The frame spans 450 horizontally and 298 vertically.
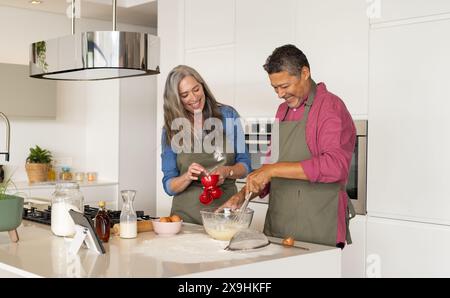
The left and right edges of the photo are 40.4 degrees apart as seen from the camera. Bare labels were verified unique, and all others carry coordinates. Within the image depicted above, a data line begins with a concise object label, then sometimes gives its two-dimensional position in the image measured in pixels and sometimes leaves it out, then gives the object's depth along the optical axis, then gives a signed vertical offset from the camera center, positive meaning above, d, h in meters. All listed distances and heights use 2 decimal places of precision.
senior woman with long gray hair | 3.27 -0.03
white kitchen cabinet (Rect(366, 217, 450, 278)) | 3.43 -0.64
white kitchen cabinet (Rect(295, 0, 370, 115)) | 3.79 +0.61
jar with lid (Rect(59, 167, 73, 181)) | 6.00 -0.37
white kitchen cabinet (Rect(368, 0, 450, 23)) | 3.42 +0.76
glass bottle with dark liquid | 2.51 -0.36
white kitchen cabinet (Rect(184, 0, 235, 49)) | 4.75 +0.93
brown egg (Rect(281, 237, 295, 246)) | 2.42 -0.41
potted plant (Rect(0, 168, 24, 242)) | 2.49 -0.32
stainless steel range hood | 2.59 +0.37
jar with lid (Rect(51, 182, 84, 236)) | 2.63 -0.30
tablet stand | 2.26 -0.38
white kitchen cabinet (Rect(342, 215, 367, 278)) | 3.78 -0.70
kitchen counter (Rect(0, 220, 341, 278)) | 2.00 -0.43
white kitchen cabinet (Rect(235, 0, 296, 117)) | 4.30 +0.69
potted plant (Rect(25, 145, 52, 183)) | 5.69 -0.26
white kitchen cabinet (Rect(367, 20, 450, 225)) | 3.42 +0.10
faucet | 2.70 +0.03
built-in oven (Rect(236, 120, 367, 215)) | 3.78 -0.21
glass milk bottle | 2.60 -0.35
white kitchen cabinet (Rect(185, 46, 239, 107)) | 4.73 +0.55
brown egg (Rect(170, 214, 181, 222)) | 2.75 -0.37
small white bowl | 2.70 -0.40
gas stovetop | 3.04 -0.40
